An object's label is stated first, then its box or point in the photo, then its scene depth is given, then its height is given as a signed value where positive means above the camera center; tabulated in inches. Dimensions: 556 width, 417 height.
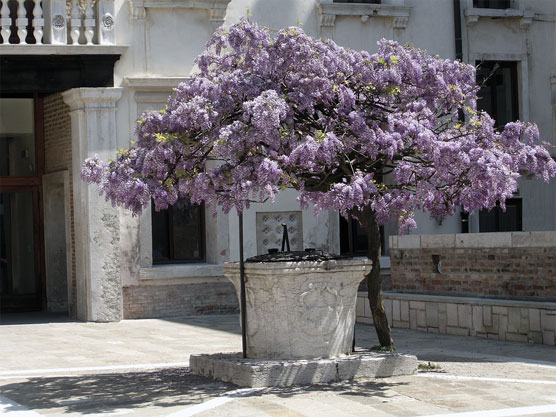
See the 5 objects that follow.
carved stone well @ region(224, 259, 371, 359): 379.2 -30.2
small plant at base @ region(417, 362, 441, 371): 418.0 -59.7
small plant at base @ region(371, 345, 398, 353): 417.8 -51.3
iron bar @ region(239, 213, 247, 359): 387.5 -28.0
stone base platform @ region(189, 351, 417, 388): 368.2 -53.1
